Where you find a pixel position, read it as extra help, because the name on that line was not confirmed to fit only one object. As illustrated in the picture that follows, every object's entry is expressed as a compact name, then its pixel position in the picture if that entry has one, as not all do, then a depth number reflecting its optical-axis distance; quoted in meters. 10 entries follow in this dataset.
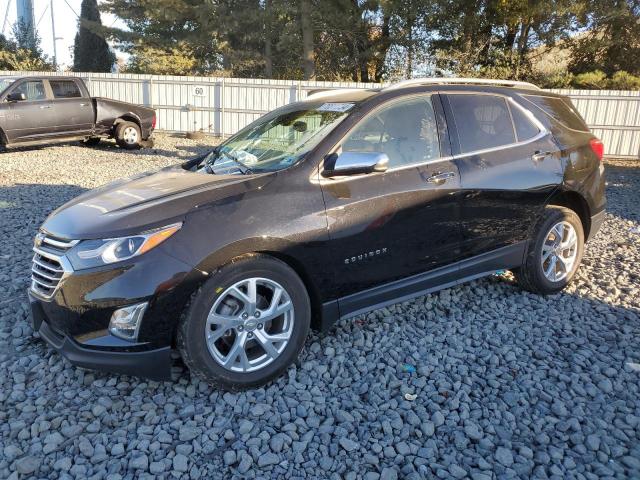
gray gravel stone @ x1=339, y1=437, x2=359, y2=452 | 2.64
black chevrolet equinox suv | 2.85
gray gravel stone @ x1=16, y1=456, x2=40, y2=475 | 2.46
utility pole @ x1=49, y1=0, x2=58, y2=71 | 30.34
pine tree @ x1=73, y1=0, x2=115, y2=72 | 26.17
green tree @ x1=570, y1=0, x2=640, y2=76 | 16.17
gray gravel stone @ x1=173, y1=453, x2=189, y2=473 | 2.50
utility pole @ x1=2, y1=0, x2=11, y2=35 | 32.19
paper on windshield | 3.70
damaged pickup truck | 11.59
